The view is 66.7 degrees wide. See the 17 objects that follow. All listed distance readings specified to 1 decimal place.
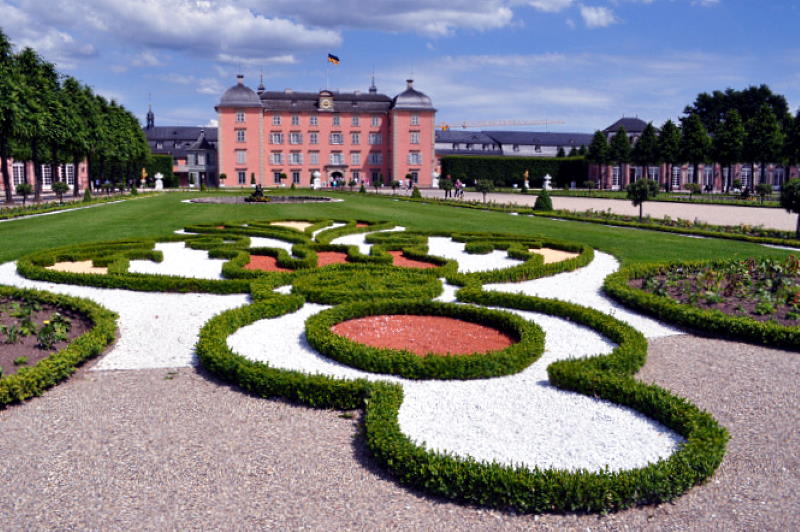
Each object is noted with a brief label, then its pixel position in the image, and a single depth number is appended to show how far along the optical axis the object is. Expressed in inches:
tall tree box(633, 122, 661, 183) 2327.8
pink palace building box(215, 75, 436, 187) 2765.7
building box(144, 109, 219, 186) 3107.8
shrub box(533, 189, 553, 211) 1059.7
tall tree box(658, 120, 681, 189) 2274.9
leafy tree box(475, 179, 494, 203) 1321.4
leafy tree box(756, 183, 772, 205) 1388.4
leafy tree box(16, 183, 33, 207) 1286.4
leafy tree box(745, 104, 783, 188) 2032.5
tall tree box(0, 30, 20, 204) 1143.6
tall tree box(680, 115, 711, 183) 2208.4
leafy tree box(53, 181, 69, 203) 1334.9
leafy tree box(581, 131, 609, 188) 2527.1
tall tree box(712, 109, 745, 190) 2143.2
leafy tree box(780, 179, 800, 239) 637.3
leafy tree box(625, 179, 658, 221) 840.2
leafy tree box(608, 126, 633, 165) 2500.0
